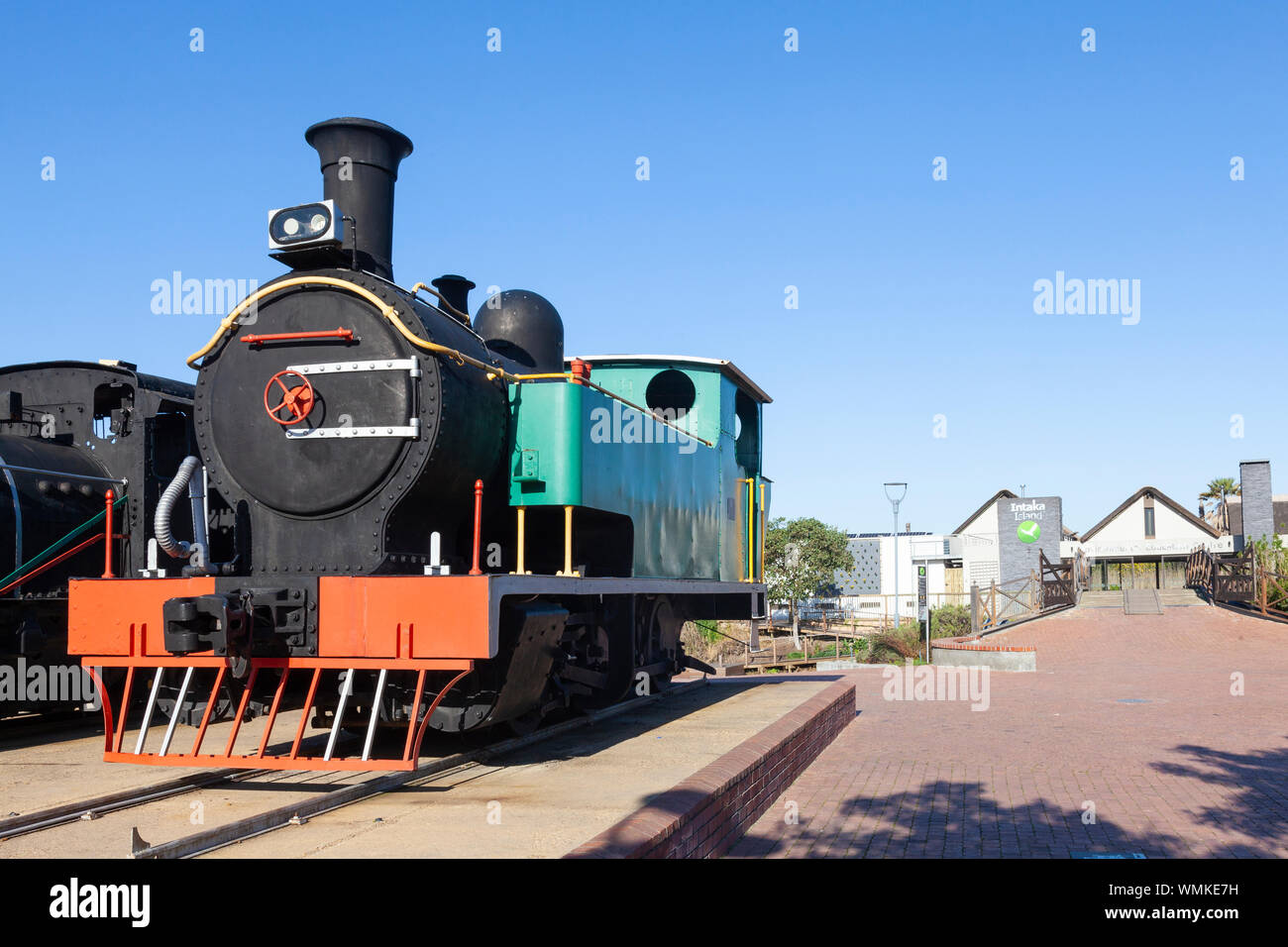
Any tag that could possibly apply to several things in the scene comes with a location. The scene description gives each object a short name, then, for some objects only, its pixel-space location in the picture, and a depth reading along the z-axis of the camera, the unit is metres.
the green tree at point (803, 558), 41.97
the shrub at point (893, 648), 28.84
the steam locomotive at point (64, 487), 8.50
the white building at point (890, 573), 48.66
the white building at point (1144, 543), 47.50
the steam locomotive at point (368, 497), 6.00
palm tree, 62.25
